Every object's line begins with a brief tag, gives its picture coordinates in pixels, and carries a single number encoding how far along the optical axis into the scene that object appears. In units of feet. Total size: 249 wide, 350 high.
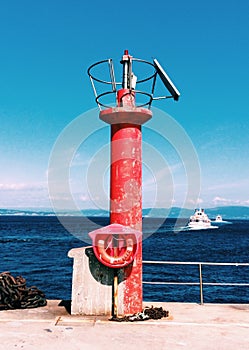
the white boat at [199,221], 461.78
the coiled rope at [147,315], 20.07
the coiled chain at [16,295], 22.71
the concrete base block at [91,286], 21.17
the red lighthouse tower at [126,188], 20.83
